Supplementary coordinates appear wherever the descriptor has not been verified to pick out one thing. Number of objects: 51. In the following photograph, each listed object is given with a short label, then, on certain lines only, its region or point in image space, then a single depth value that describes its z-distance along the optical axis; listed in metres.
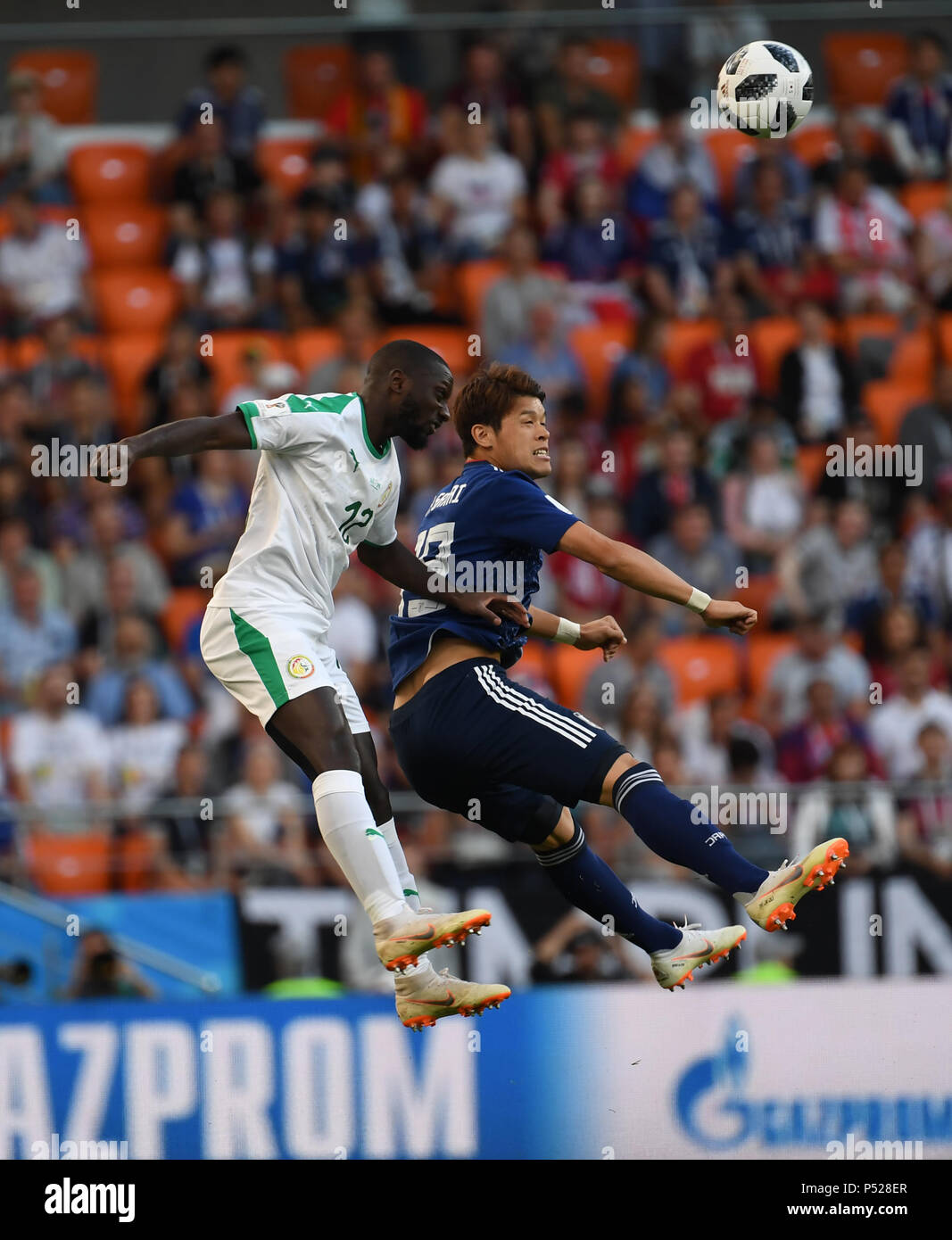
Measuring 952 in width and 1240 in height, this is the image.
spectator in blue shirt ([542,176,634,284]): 13.53
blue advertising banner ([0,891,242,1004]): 9.12
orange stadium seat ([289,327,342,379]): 12.66
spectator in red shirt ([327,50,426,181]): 13.99
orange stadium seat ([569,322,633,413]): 12.98
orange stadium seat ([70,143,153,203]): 14.32
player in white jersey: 6.15
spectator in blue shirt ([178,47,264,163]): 13.87
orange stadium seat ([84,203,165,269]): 13.99
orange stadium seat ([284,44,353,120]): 14.78
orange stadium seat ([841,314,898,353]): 13.26
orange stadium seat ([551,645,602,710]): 11.04
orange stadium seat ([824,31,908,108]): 14.78
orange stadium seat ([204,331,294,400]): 12.49
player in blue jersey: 6.09
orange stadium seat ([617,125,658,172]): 14.13
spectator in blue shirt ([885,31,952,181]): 14.03
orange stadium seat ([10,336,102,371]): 12.57
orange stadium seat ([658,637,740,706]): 11.27
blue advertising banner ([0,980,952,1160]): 8.06
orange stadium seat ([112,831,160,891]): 9.47
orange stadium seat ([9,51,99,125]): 14.60
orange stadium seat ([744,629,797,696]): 11.41
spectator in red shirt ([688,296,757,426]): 12.60
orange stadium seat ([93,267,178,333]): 13.45
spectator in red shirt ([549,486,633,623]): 11.49
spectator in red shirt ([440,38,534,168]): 13.91
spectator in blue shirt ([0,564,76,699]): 11.08
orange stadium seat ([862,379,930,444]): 12.70
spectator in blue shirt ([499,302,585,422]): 12.56
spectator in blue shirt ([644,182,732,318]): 13.33
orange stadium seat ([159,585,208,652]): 11.35
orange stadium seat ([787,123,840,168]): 14.10
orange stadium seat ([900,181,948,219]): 13.98
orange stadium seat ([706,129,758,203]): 14.08
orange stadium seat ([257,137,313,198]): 13.95
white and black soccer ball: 7.52
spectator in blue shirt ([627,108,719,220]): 13.67
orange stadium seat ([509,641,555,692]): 10.76
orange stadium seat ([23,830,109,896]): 9.43
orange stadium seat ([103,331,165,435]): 12.52
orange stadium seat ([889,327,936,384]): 13.34
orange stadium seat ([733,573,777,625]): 11.66
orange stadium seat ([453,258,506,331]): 13.23
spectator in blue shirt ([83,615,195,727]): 10.83
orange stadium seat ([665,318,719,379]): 12.88
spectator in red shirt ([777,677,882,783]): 10.75
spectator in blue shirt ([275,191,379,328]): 13.12
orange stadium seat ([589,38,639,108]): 14.56
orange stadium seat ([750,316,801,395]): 12.90
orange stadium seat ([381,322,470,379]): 12.63
